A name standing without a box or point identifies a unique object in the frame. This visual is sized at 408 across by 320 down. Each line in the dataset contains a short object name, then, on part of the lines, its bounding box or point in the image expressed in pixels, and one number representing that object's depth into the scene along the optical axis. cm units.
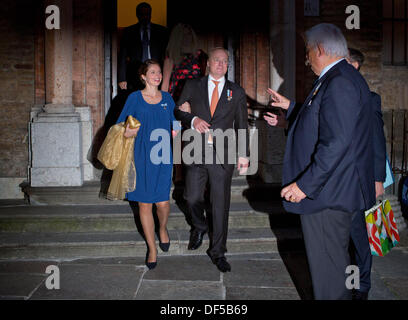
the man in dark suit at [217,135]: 433
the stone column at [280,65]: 645
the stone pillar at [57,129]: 605
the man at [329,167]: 260
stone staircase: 486
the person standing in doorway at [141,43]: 619
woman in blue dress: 430
